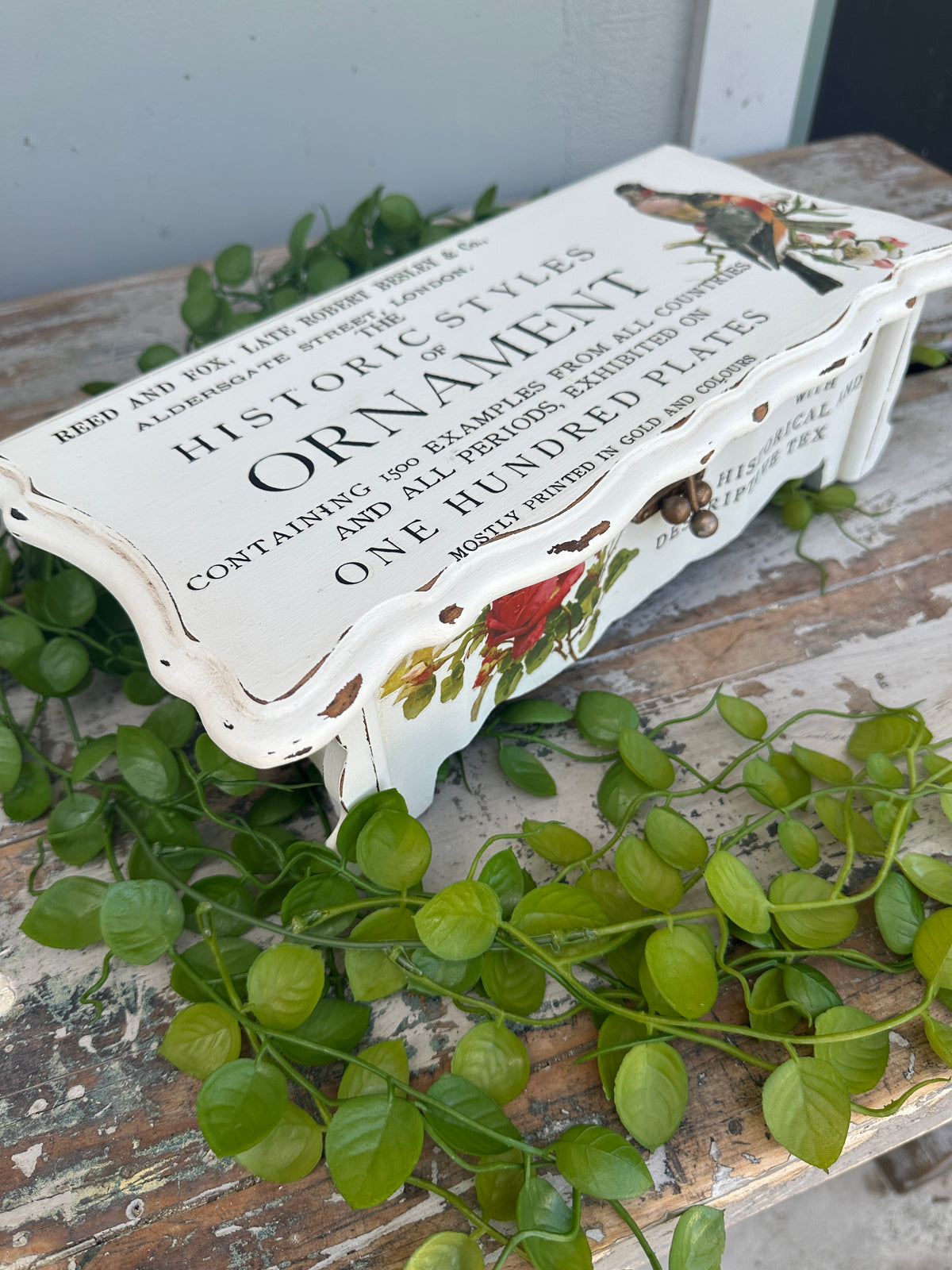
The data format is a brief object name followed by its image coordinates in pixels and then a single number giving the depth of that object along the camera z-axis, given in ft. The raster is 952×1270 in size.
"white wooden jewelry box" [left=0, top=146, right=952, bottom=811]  1.53
